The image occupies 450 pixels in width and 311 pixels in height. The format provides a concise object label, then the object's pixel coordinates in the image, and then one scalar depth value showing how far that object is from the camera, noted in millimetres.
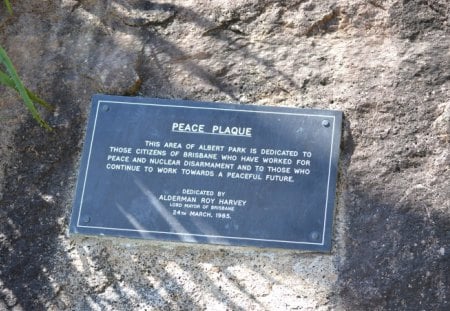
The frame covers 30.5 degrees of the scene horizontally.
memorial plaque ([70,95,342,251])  2566
